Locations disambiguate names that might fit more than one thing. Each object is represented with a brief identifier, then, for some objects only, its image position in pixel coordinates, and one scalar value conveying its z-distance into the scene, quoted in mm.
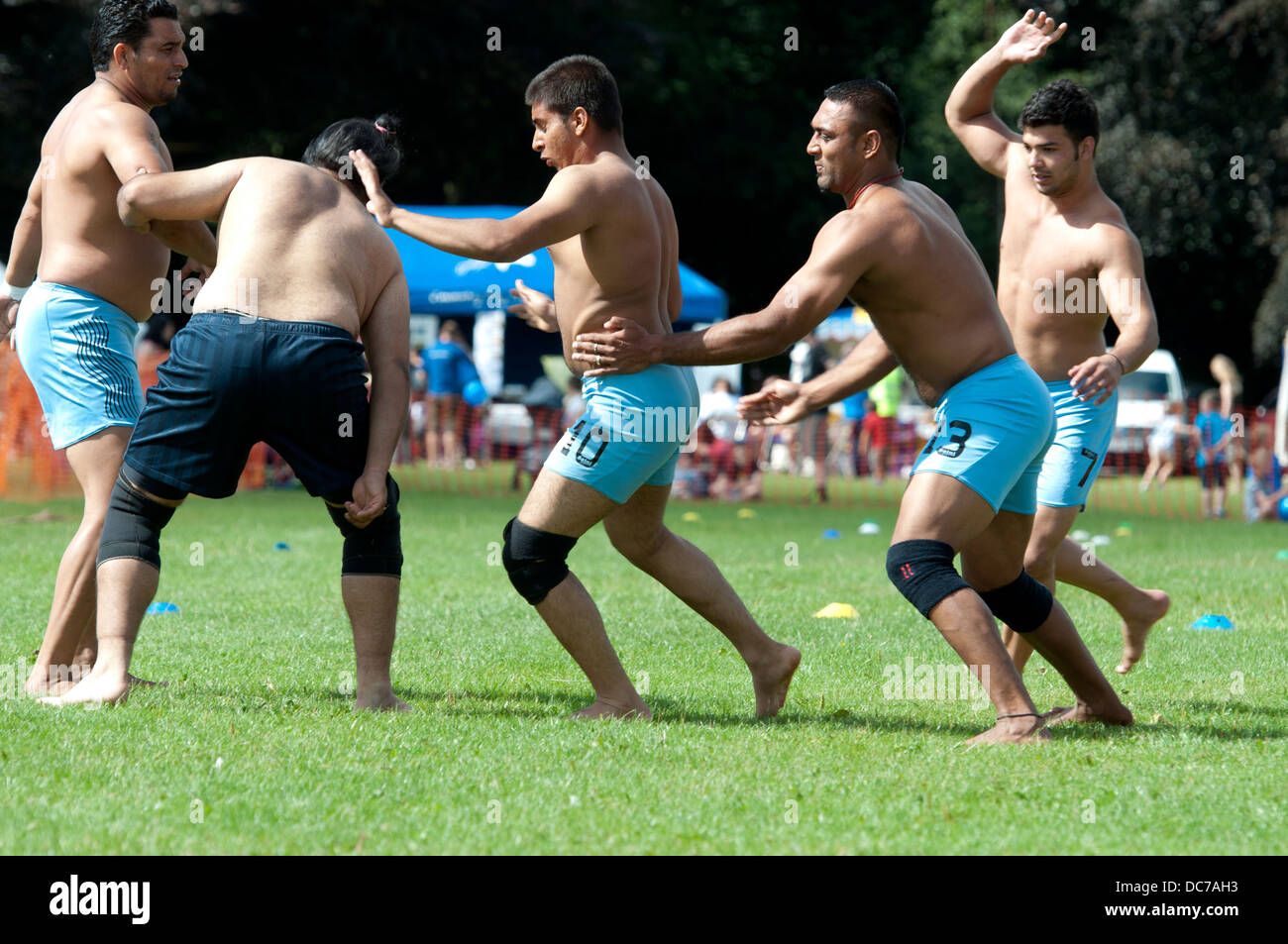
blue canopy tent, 44281
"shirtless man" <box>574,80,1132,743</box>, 9328
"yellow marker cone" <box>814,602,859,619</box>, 16391
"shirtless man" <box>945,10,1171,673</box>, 11586
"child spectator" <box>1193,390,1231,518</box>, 36219
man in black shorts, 9820
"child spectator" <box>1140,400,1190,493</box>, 45125
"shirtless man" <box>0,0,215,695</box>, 10961
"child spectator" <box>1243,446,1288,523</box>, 33750
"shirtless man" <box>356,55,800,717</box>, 9883
